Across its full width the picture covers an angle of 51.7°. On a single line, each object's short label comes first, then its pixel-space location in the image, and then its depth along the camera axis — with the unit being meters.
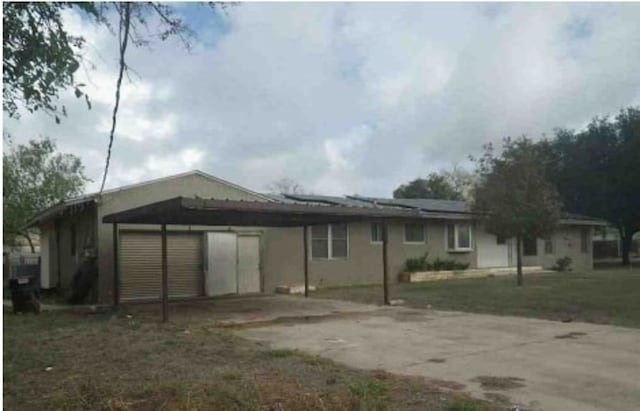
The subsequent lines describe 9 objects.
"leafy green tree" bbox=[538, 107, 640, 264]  33.56
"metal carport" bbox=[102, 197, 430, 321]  13.09
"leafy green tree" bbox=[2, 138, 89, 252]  31.86
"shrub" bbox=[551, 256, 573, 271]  30.92
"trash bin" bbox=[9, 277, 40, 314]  15.45
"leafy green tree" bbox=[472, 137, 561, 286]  19.58
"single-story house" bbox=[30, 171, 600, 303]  18.05
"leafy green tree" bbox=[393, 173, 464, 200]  57.86
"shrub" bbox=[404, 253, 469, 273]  24.89
